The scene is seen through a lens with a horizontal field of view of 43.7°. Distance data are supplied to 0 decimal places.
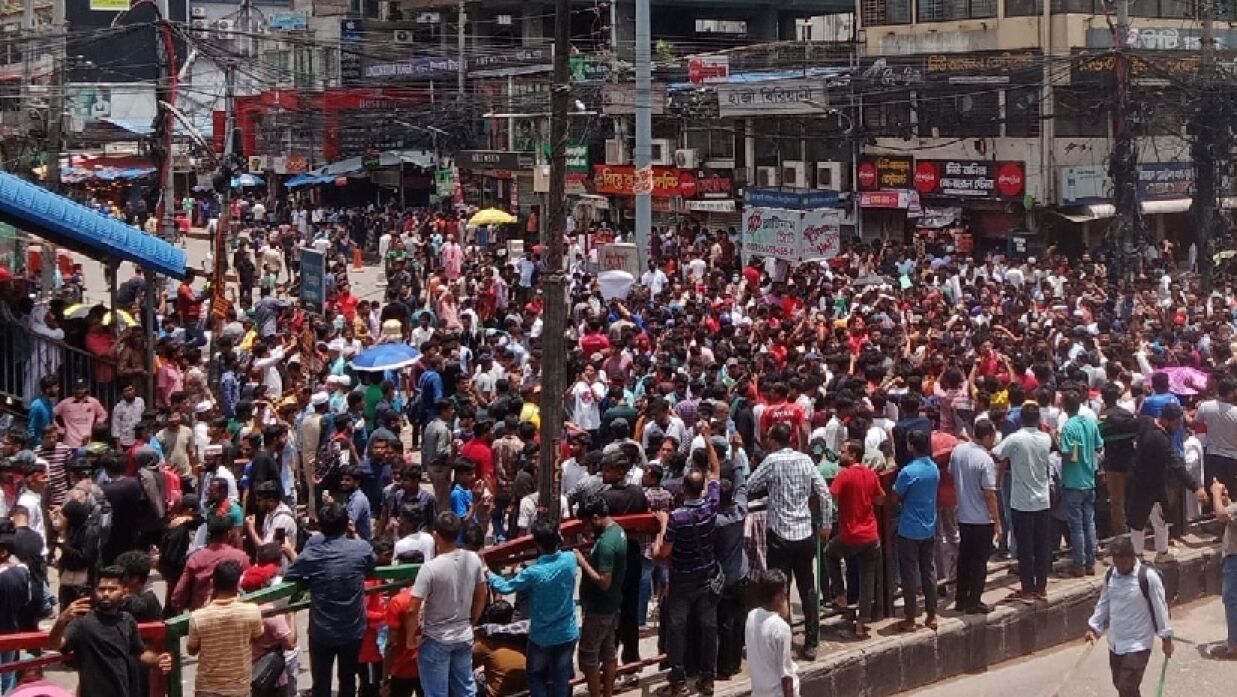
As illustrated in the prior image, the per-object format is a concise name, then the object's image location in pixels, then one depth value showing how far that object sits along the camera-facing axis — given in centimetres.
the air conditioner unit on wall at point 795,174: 3925
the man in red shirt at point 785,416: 1262
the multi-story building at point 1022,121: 3372
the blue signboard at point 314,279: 2036
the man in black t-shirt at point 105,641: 732
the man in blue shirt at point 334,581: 829
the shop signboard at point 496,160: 3825
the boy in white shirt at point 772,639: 802
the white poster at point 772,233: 2327
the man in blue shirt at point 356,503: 1012
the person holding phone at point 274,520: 962
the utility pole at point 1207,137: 2812
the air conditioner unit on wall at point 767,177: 4044
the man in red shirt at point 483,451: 1197
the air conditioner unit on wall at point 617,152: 4434
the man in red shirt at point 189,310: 1991
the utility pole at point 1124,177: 2653
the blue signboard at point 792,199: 2678
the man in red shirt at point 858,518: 1027
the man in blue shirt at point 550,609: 855
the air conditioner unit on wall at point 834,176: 3834
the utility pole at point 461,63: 4650
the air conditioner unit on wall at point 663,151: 4422
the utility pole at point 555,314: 1030
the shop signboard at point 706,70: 3641
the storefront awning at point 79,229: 1527
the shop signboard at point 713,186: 3862
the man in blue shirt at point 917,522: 1048
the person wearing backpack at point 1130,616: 912
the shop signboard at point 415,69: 5369
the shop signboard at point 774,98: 3700
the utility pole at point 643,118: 2511
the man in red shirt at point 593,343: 1739
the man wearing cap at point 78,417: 1384
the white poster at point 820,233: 2314
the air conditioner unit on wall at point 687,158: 4209
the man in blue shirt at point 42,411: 1394
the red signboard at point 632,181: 3114
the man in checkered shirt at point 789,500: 981
